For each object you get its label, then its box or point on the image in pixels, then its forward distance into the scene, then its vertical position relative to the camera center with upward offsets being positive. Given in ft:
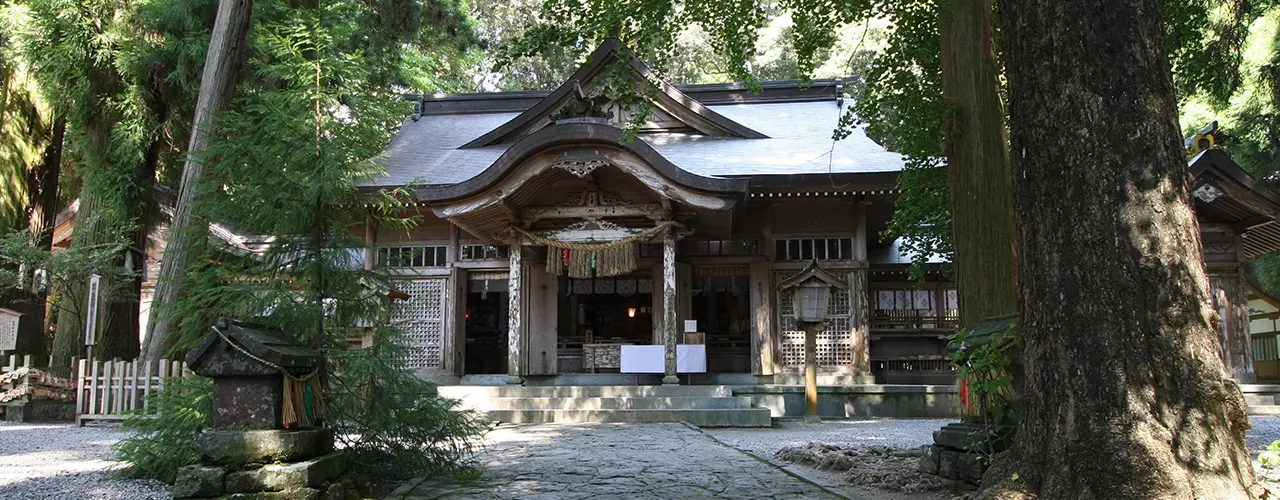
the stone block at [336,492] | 14.80 -2.63
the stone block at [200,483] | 14.03 -2.28
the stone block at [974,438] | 15.72 -1.98
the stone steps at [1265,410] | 40.75 -3.79
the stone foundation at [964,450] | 15.78 -2.28
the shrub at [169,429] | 16.71 -1.66
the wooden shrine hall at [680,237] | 39.93 +5.73
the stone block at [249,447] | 14.21 -1.70
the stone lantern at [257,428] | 14.07 -1.41
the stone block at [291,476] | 14.02 -2.20
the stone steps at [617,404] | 35.24 -2.74
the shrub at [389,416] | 17.25 -1.48
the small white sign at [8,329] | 38.93 +1.12
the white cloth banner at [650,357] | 41.47 -0.73
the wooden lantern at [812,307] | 37.91 +1.61
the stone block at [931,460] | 17.71 -2.65
